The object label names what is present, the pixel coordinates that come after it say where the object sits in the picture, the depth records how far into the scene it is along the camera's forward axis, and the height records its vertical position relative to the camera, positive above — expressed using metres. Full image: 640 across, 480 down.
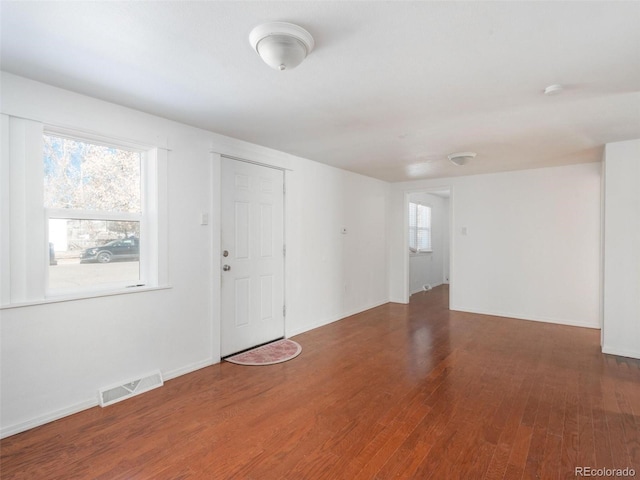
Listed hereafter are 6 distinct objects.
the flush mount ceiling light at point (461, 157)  3.99 +0.96
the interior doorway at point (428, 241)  7.67 -0.12
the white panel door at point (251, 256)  3.61 -0.22
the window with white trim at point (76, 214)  2.22 +0.18
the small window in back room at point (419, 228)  7.70 +0.20
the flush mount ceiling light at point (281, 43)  1.66 +1.01
